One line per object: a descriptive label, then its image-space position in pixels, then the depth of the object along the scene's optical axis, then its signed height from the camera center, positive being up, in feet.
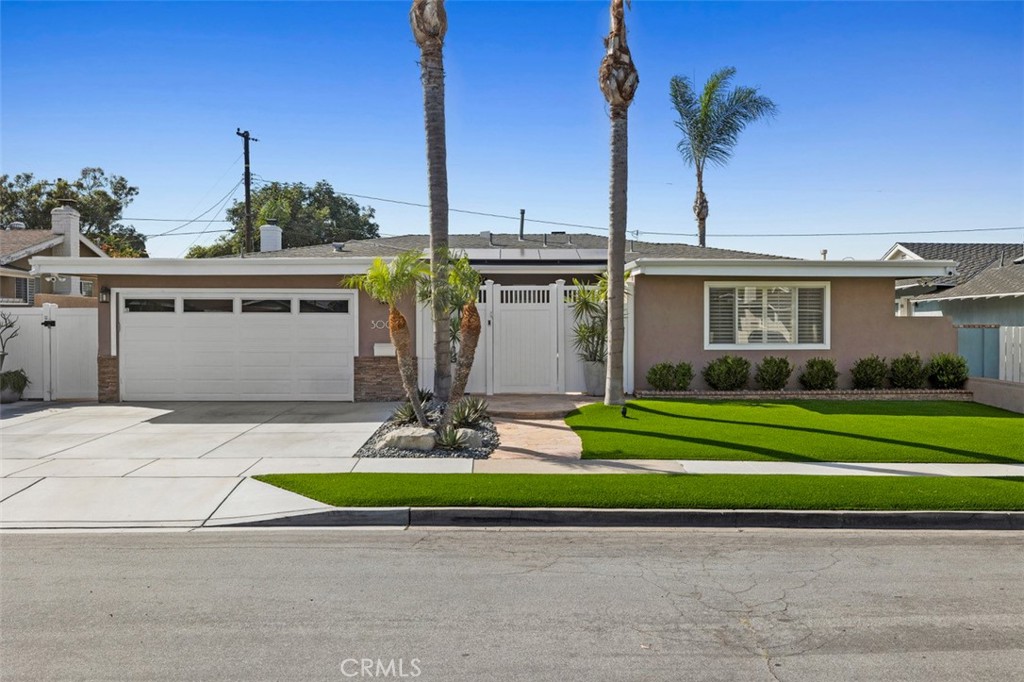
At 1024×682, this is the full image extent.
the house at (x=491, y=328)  51.96 +0.98
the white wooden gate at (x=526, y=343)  52.54 -0.10
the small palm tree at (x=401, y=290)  35.29 +2.51
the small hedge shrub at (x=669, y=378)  51.24 -2.52
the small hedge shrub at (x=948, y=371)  52.16 -2.10
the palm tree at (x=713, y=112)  76.75 +24.05
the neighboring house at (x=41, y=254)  83.46 +9.68
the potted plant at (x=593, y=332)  51.21 +0.66
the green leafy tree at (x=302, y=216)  141.08 +24.51
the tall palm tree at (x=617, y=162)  43.73 +10.78
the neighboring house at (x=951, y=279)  76.69 +7.27
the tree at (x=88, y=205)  144.87 +27.46
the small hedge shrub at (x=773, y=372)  51.78 -2.17
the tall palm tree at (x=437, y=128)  37.40 +11.05
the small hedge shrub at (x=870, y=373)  52.29 -2.23
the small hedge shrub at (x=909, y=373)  52.47 -2.23
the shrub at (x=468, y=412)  38.04 -3.70
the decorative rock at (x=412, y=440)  34.09 -4.54
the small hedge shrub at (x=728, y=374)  51.49 -2.25
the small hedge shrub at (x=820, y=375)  51.98 -2.36
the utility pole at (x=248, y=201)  94.79 +18.77
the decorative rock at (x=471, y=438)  34.73 -4.55
